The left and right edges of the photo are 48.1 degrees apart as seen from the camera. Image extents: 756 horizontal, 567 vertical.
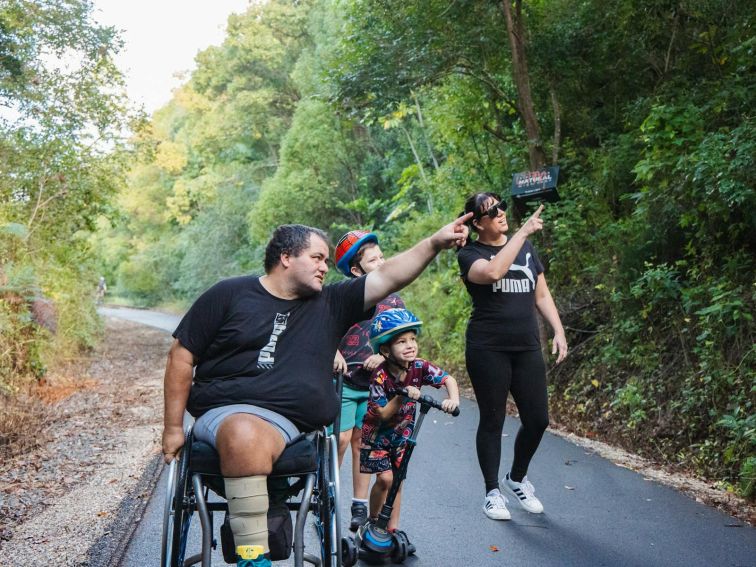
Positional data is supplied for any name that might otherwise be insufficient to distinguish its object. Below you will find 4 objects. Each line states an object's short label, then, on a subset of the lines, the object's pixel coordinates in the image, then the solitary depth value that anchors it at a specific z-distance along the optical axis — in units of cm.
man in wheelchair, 351
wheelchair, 338
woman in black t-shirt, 523
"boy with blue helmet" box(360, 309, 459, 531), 455
